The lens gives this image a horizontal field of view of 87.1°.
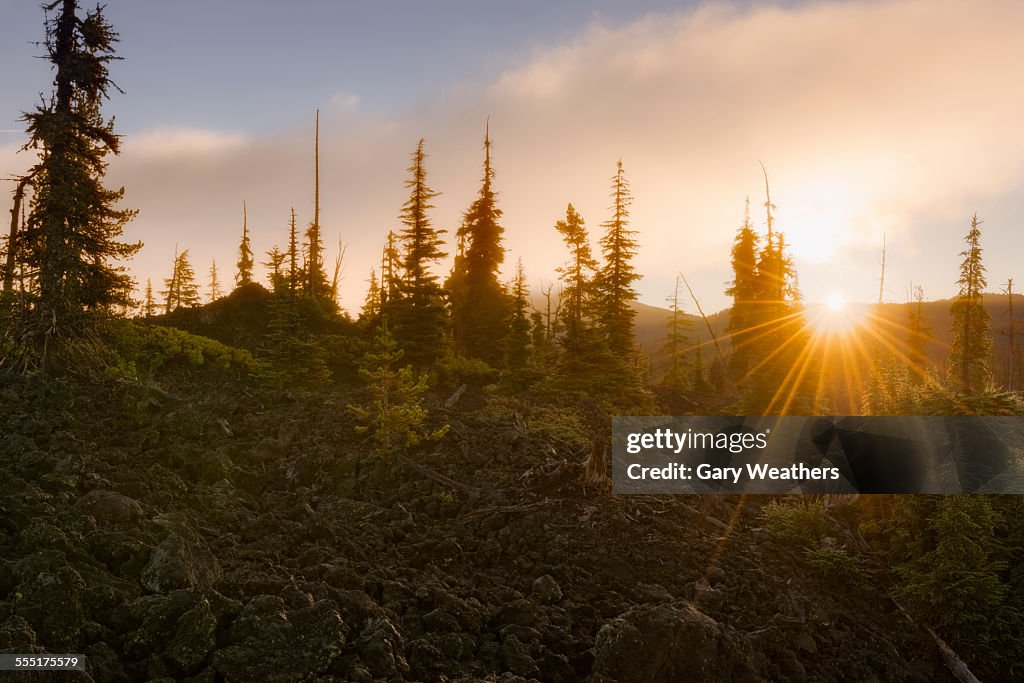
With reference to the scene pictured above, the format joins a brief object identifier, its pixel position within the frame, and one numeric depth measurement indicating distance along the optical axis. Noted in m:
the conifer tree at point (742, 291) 39.56
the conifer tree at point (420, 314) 26.38
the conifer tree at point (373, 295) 48.74
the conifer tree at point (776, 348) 26.16
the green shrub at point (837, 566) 9.23
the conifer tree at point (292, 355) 20.84
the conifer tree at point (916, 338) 53.69
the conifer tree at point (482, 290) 31.14
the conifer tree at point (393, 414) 13.71
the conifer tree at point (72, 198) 15.56
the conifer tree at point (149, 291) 79.25
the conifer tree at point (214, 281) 85.12
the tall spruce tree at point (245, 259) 57.25
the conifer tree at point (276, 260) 46.84
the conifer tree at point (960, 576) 8.06
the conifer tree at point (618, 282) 33.00
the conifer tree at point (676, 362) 40.22
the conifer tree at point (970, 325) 36.75
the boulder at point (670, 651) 6.66
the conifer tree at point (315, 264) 38.86
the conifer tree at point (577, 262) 39.22
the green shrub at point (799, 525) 10.45
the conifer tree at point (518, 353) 24.58
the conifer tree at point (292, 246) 45.89
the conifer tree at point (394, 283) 27.00
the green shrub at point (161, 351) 19.44
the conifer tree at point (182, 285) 63.25
